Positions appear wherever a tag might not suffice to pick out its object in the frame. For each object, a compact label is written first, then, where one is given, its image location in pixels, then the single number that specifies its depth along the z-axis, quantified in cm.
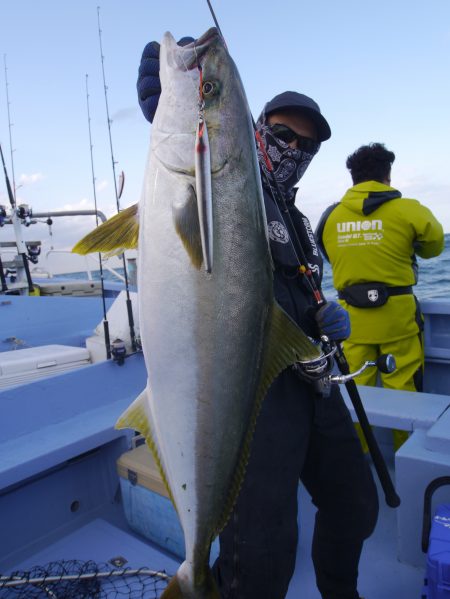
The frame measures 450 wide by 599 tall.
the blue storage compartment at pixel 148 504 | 289
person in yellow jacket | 394
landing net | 246
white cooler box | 392
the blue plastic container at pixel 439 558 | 189
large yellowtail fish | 135
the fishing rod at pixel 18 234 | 755
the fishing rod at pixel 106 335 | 404
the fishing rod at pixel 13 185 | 809
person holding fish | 184
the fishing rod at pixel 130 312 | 417
